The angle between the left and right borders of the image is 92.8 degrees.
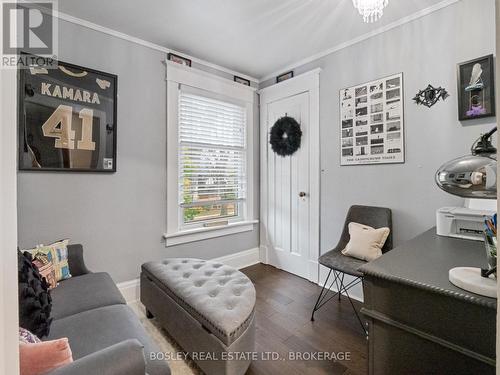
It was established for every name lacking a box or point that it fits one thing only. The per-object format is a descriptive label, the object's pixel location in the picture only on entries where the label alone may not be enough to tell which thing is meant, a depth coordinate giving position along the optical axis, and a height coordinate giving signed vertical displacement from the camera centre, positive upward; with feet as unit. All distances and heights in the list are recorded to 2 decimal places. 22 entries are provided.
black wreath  9.46 +2.15
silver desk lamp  2.39 +0.06
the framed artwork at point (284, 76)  9.76 +4.70
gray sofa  2.57 -2.27
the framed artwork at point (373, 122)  7.01 +2.07
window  8.54 +1.34
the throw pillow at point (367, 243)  6.53 -1.54
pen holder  2.70 -0.72
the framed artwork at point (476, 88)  5.44 +2.33
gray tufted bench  4.23 -2.42
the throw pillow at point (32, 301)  3.09 -1.49
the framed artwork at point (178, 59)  8.35 +4.67
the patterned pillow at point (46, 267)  5.32 -1.75
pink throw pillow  2.42 -1.76
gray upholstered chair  6.39 -1.95
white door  9.10 -0.03
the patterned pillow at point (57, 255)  5.63 -1.58
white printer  4.66 -0.66
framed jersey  6.02 +1.95
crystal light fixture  4.74 +3.66
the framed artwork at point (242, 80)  10.27 +4.75
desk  2.53 -1.55
